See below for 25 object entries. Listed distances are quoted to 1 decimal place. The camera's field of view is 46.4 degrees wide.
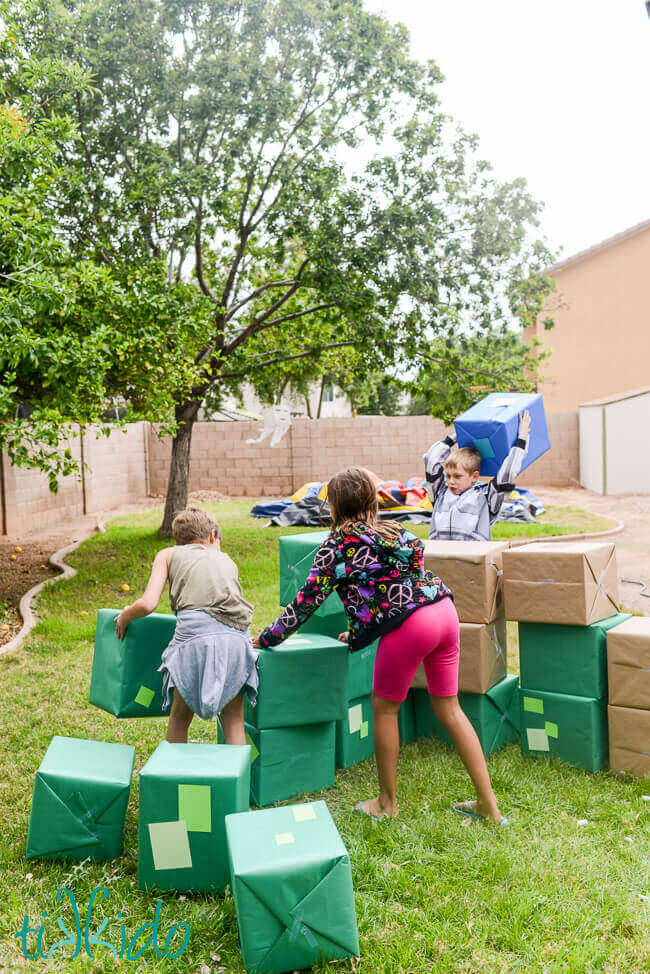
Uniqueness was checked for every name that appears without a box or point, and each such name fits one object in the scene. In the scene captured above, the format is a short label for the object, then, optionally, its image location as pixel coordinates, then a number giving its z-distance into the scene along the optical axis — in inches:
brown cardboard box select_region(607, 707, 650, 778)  137.6
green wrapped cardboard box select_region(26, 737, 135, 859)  112.8
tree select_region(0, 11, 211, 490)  215.6
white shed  626.8
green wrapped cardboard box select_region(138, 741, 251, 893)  104.2
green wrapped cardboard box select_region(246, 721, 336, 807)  133.1
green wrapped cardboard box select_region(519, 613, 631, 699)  143.1
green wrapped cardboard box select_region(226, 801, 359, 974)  88.4
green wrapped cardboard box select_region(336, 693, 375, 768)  147.7
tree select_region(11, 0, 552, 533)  340.8
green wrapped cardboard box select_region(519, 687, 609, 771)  142.4
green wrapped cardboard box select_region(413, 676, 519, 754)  150.3
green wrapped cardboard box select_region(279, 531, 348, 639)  144.5
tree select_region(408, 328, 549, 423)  392.5
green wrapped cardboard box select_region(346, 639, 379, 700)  144.7
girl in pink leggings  119.5
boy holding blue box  174.7
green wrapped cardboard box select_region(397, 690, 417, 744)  158.7
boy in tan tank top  125.0
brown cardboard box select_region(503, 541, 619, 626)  141.3
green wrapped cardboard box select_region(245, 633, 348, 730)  130.0
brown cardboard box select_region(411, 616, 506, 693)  146.6
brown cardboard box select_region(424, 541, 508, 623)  147.6
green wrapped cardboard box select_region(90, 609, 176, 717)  133.3
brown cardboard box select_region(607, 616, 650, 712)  137.4
